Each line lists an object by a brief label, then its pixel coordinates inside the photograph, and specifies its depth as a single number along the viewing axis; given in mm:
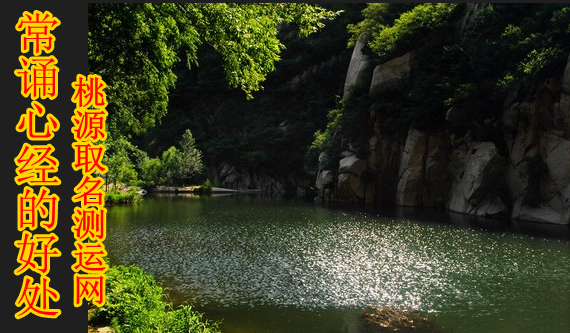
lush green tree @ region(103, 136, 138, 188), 50912
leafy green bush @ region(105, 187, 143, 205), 47688
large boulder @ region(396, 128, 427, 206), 45219
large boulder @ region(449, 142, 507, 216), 37281
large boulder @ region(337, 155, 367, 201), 50344
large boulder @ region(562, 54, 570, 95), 31219
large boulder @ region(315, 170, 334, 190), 54531
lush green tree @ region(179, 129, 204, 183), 75294
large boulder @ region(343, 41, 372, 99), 53281
